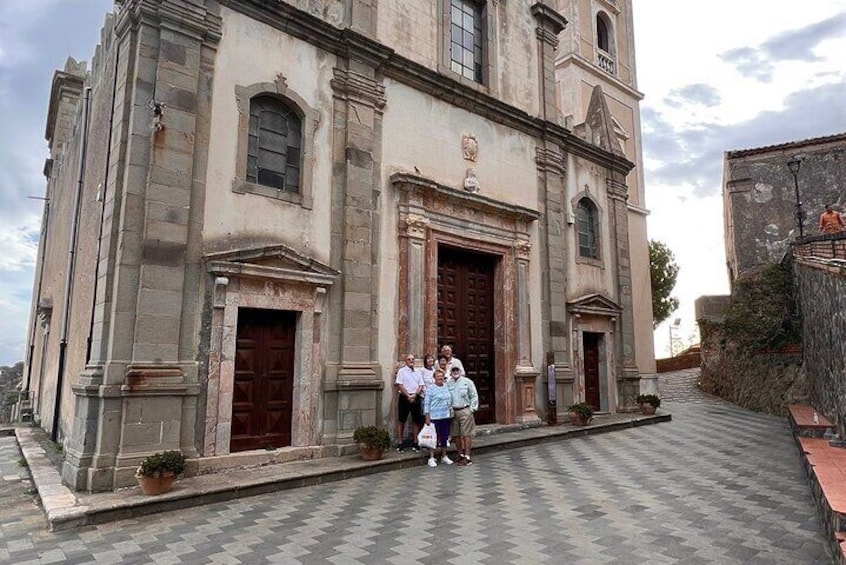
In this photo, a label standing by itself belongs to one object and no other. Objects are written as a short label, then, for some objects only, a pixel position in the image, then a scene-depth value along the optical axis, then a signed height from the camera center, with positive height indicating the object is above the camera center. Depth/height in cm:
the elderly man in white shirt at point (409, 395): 929 -55
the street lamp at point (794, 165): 1567 +574
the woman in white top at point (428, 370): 929 -13
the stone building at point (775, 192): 1947 +630
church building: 744 +235
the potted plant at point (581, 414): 1225 -112
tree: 2958 +468
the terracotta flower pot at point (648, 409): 1437 -118
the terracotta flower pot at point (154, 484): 628 -142
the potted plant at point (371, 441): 830 -120
